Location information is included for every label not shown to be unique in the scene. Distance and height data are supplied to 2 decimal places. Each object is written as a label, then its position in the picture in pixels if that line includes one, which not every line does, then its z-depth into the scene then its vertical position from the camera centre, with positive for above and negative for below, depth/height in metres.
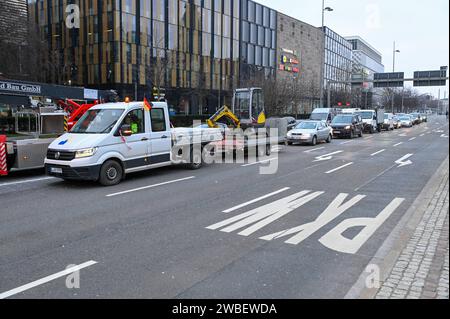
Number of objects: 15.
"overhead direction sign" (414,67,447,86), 56.30 +5.56
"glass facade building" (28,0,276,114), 44.34 +8.18
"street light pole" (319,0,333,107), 45.17 +11.65
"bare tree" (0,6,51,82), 36.59 +5.76
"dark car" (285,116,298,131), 35.04 -0.46
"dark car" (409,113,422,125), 66.38 -0.14
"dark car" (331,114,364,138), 30.92 -0.63
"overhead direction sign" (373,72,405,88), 59.40 +5.52
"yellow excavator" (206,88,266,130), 23.31 +0.64
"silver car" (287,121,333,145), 24.51 -0.95
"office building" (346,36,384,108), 81.00 +17.84
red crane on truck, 14.14 +0.19
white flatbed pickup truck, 10.95 -0.85
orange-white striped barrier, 11.91 -1.24
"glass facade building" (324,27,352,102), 96.31 +14.54
